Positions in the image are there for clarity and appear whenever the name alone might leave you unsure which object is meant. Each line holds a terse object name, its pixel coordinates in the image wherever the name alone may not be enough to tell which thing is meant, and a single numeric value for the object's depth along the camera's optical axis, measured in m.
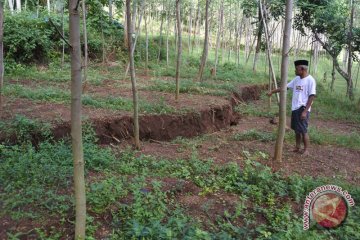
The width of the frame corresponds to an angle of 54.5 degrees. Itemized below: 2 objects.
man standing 5.88
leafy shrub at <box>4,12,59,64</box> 12.71
